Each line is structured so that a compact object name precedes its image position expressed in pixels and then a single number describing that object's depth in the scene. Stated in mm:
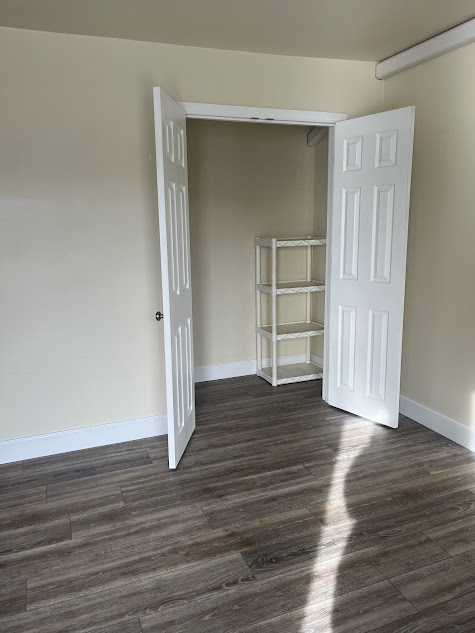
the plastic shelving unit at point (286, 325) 4137
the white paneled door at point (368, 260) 3014
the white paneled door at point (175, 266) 2512
